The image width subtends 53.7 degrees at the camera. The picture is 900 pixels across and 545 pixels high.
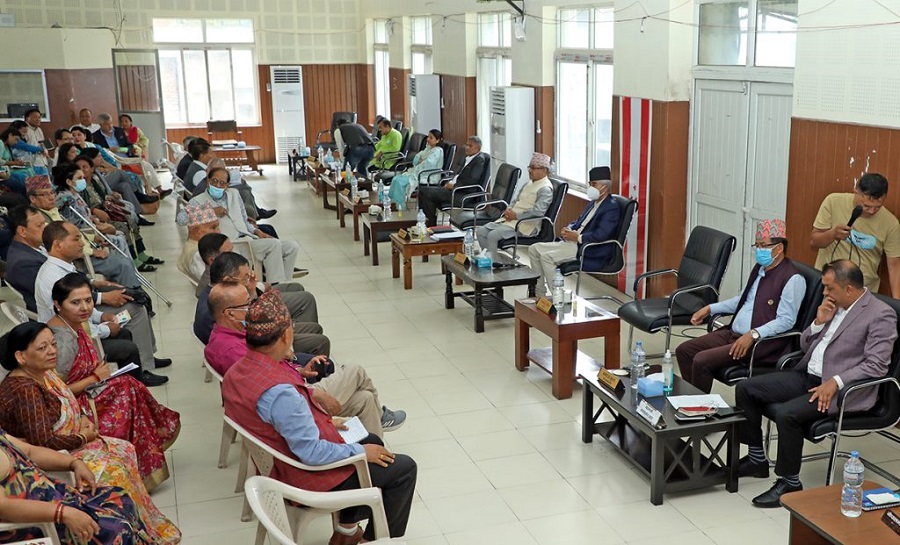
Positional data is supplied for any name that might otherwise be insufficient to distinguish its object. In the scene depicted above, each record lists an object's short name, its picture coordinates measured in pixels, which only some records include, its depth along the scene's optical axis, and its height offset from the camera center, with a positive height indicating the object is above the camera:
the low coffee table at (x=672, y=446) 4.05 -1.73
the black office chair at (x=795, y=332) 4.67 -1.28
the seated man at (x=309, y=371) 4.09 -1.31
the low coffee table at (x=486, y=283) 6.54 -1.40
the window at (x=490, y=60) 10.62 +0.36
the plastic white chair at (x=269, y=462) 3.27 -1.37
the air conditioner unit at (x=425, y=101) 12.65 -0.13
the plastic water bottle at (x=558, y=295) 5.62 -1.28
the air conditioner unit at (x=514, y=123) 9.40 -0.35
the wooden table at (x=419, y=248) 7.76 -1.35
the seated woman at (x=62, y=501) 2.99 -1.38
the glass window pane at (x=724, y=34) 6.30 +0.37
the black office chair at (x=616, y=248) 6.87 -1.23
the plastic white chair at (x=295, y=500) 2.79 -1.38
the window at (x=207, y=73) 16.33 +0.43
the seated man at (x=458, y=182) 9.83 -1.00
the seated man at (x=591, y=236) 6.96 -1.15
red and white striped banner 7.26 -0.67
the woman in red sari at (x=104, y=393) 4.04 -1.35
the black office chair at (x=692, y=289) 5.54 -1.27
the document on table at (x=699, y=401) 4.18 -1.46
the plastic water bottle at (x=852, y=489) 3.16 -1.42
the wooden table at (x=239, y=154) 15.14 -1.04
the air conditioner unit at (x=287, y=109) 16.84 -0.27
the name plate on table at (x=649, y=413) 4.04 -1.48
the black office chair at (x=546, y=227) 7.80 -1.20
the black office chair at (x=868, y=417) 3.97 -1.49
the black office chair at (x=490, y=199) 8.76 -1.10
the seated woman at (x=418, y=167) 10.63 -0.91
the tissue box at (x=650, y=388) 4.34 -1.44
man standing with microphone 4.66 -0.79
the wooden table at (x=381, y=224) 8.64 -1.26
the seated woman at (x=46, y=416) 3.50 -1.23
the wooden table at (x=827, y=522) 3.03 -1.51
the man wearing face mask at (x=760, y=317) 4.70 -1.24
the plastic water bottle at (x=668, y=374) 4.40 -1.40
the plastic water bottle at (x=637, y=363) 4.48 -1.38
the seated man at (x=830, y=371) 3.98 -1.29
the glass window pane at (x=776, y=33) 5.80 +0.34
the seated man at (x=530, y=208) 7.88 -1.05
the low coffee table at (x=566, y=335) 5.36 -1.49
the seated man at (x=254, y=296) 4.55 -1.27
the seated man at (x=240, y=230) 7.04 -1.07
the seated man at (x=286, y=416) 3.22 -1.16
